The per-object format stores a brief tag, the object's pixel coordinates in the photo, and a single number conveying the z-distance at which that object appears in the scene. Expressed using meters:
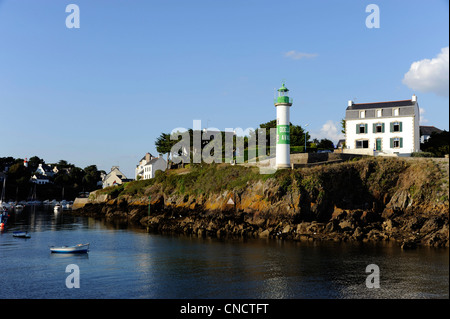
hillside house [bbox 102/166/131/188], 141.25
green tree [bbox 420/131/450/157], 64.81
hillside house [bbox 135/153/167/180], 114.44
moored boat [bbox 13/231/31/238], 53.53
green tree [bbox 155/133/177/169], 100.12
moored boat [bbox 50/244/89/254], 41.67
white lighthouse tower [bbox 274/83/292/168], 57.31
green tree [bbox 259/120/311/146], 82.56
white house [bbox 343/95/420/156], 65.62
